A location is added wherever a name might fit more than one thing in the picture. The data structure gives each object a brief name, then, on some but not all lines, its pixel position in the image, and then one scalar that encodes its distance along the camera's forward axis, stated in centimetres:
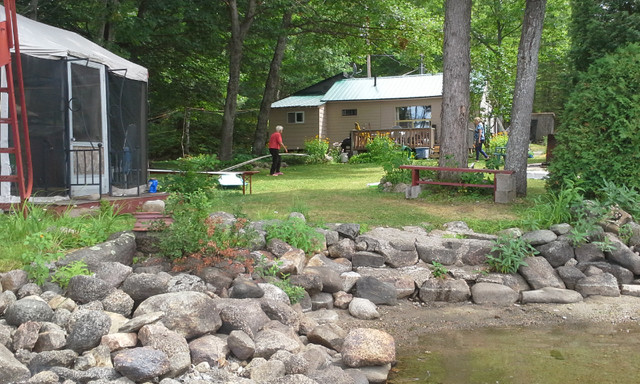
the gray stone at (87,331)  483
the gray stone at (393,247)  779
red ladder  625
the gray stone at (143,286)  571
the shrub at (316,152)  2183
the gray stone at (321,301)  682
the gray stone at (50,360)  457
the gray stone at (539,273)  761
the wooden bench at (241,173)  1154
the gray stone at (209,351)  504
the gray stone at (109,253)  594
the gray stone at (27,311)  498
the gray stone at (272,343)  524
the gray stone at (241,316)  549
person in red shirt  1661
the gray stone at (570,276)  771
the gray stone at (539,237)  795
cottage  2723
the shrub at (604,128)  872
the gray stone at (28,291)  539
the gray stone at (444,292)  737
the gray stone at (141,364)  453
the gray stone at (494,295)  730
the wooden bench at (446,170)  1024
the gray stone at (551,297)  730
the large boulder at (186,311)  525
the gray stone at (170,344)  476
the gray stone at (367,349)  522
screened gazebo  841
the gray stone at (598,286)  750
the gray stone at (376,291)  711
